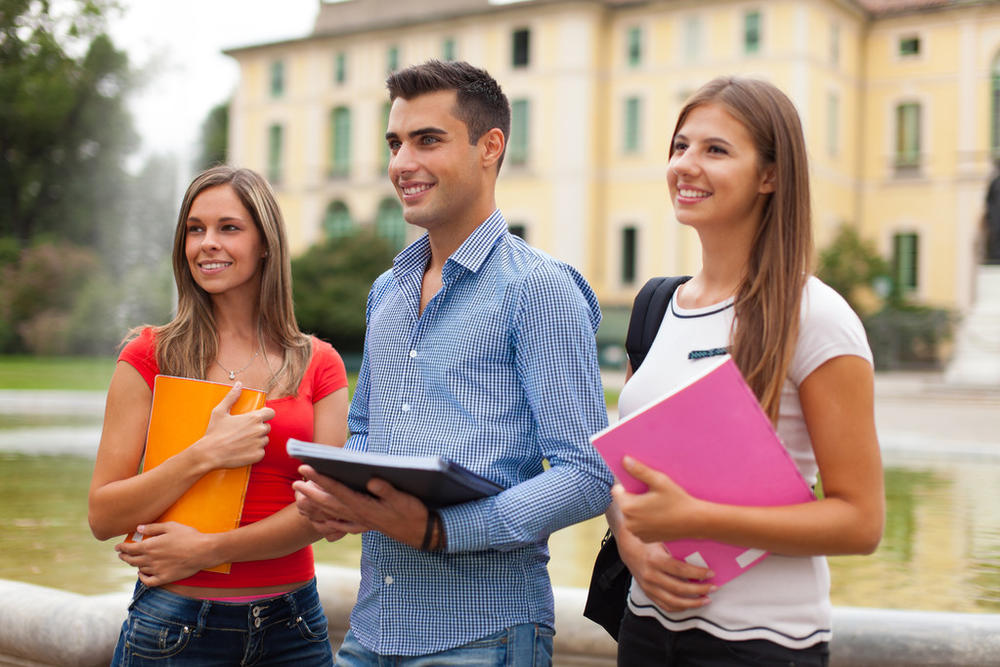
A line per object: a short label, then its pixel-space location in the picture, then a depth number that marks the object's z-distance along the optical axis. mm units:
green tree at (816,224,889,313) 31094
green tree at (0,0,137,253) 28875
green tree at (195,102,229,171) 53281
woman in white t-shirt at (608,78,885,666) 2025
